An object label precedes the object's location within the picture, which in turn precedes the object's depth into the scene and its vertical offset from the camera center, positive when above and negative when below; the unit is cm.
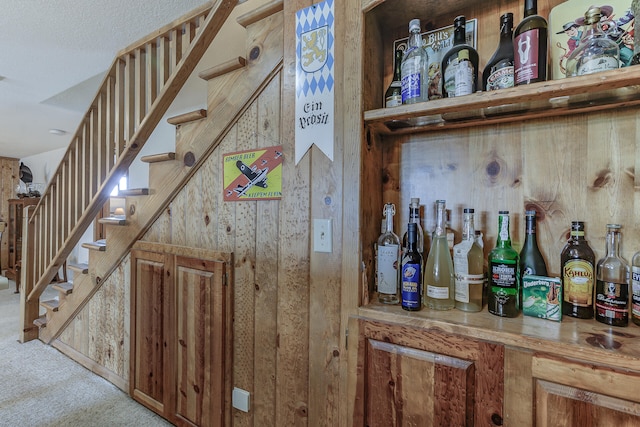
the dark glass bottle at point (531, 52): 84 +45
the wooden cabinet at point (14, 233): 527 -33
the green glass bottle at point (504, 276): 91 -18
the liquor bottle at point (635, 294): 82 -20
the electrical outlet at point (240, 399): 141 -85
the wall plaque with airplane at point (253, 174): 132 +19
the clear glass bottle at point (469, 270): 98 -17
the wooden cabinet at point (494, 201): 76 +5
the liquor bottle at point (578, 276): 88 -17
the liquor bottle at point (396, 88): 112 +48
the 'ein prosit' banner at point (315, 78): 115 +53
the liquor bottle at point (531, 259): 99 -14
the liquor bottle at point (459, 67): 94 +47
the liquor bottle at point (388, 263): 108 -16
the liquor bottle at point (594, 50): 78 +43
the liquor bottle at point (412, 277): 99 -20
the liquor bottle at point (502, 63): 90 +46
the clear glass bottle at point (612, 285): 82 -18
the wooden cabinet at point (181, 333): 149 -63
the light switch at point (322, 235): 115 -7
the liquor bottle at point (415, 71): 100 +48
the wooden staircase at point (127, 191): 142 +21
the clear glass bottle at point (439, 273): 101 -19
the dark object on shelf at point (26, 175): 636 +82
